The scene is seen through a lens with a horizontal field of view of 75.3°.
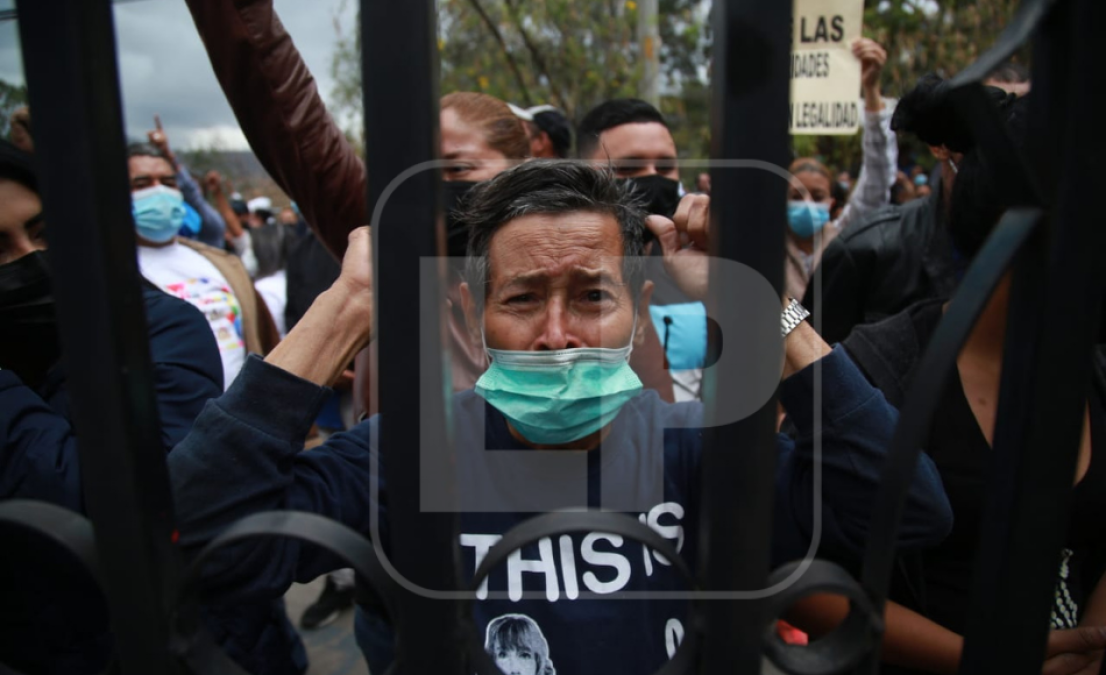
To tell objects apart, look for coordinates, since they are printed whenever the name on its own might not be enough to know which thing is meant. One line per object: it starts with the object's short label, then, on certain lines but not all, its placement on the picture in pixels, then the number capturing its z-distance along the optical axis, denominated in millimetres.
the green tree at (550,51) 9062
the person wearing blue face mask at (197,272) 3047
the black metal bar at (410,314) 583
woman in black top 1372
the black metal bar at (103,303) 595
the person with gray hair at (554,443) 1045
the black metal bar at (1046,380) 627
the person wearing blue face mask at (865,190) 3555
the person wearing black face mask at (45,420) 1240
